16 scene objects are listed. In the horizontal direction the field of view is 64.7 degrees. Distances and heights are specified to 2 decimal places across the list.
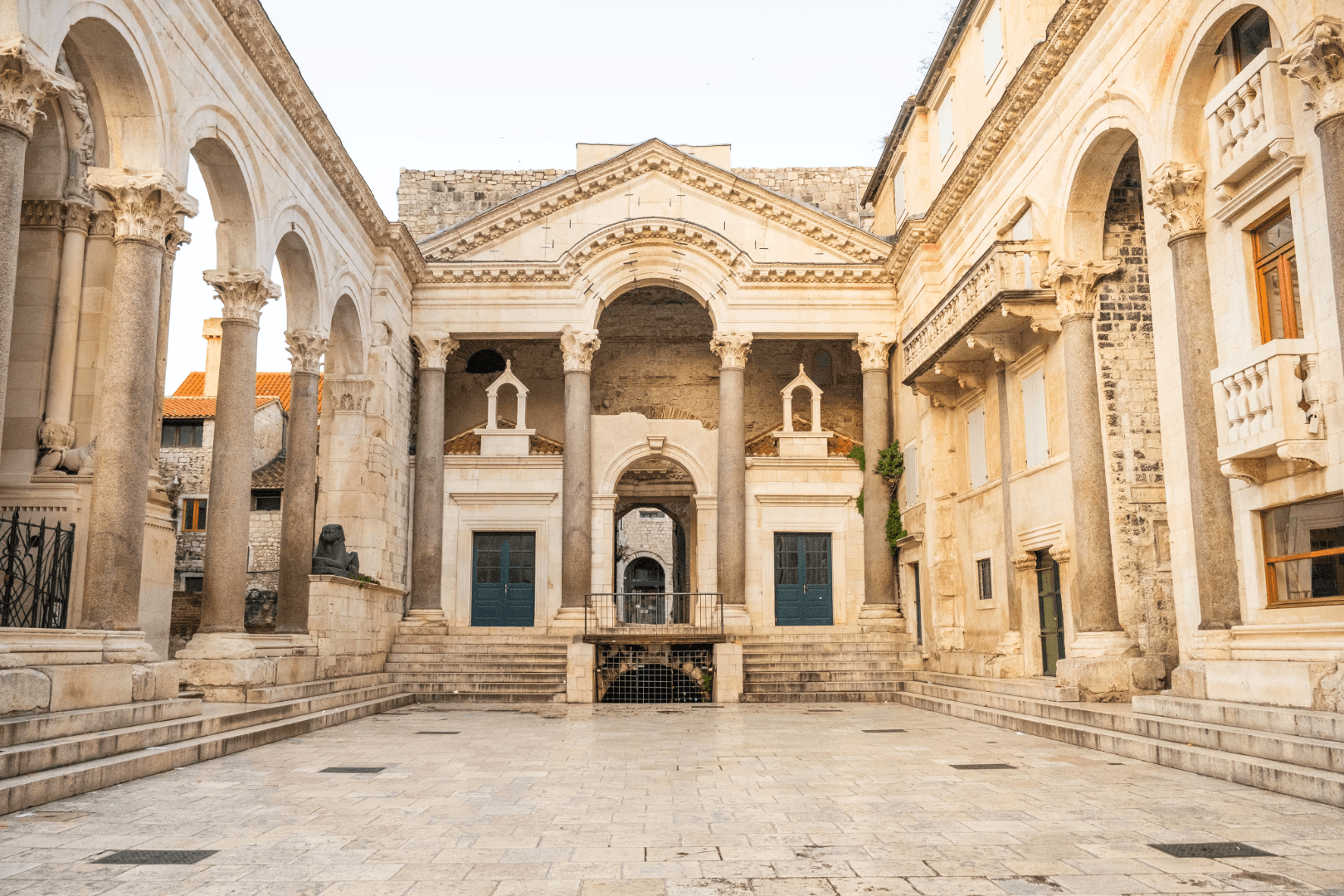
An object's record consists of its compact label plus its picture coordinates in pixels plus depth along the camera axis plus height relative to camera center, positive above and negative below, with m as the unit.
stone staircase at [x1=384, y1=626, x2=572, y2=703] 19.53 -0.85
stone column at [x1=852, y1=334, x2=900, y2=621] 23.53 +2.98
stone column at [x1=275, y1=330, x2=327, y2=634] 18.00 +2.76
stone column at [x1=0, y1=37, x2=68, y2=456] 9.07 +4.24
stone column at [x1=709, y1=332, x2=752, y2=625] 23.27 +3.31
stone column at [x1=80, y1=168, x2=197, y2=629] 11.02 +2.30
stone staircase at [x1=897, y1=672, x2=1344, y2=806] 7.87 -1.07
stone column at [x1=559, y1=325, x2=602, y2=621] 22.98 +3.16
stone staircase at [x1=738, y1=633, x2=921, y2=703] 19.55 -0.90
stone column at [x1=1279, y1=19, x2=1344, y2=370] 8.78 +4.33
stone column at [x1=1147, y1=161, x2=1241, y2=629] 10.88 +2.42
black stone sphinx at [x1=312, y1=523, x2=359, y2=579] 18.34 +1.20
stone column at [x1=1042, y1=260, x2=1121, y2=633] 13.97 +2.24
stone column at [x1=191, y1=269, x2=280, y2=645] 14.34 +2.25
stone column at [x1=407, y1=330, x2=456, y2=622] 23.16 +3.02
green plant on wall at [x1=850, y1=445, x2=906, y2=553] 23.80 +3.27
